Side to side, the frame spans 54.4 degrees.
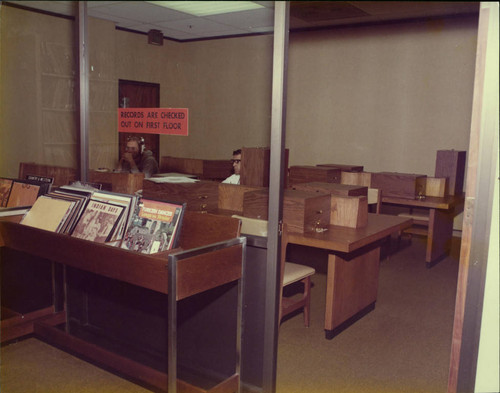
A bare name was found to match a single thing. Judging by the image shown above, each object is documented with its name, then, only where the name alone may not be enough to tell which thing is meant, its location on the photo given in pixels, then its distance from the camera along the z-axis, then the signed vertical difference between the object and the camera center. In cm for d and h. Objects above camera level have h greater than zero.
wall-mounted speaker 354 +72
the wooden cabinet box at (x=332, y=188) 356 -37
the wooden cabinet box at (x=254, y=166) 330 -21
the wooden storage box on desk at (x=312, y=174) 515 -39
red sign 269 +7
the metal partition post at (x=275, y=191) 219 -25
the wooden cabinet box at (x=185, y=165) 457 -31
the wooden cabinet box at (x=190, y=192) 314 -39
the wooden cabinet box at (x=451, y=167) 562 -28
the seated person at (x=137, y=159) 342 -21
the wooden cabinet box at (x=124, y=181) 361 -37
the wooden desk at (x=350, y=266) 308 -88
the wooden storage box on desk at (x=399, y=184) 520 -47
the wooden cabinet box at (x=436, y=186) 536 -49
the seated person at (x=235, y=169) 397 -29
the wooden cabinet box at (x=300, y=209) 295 -46
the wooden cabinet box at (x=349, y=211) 341 -51
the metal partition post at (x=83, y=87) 301 +27
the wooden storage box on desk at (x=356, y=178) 538 -43
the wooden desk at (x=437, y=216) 498 -80
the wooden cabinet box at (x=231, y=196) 340 -43
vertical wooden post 183 -25
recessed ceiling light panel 368 +112
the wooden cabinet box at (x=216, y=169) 445 -32
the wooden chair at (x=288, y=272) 245 -89
